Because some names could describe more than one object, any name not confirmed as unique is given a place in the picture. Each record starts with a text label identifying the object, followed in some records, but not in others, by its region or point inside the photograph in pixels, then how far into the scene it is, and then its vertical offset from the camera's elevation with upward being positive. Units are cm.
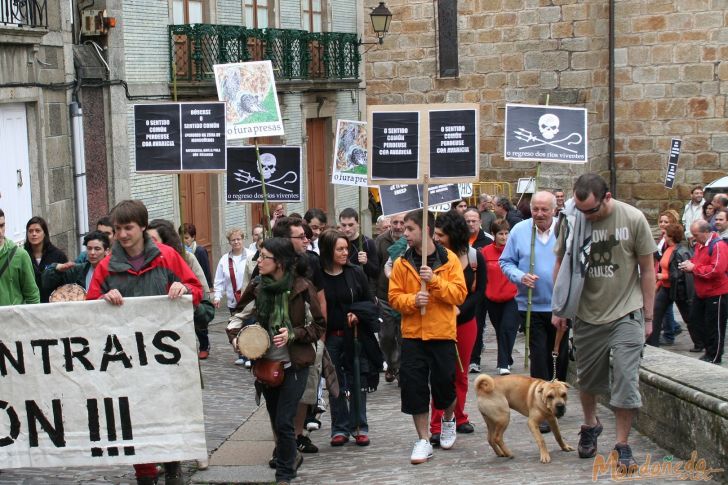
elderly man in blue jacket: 1355 -178
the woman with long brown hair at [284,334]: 1101 -174
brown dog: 1148 -230
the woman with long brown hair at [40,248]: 1555 -170
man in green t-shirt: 1058 -148
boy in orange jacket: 1182 -182
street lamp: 3561 +46
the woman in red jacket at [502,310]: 1723 -255
